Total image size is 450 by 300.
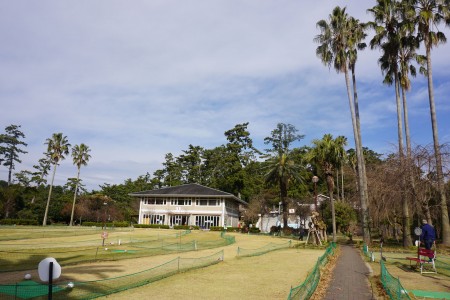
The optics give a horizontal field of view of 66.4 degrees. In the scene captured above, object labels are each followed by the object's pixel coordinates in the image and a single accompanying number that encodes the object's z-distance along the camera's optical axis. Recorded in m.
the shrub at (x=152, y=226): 57.94
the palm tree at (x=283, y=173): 48.97
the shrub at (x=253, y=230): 56.44
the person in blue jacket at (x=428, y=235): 15.41
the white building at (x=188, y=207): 60.94
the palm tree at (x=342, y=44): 33.28
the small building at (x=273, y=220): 65.88
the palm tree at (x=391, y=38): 30.59
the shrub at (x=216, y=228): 55.12
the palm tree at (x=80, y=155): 74.62
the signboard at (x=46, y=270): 6.22
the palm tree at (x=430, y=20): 28.92
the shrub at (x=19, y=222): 60.91
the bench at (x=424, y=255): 14.66
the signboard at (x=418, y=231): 16.02
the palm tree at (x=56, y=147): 71.25
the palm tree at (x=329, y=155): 39.19
